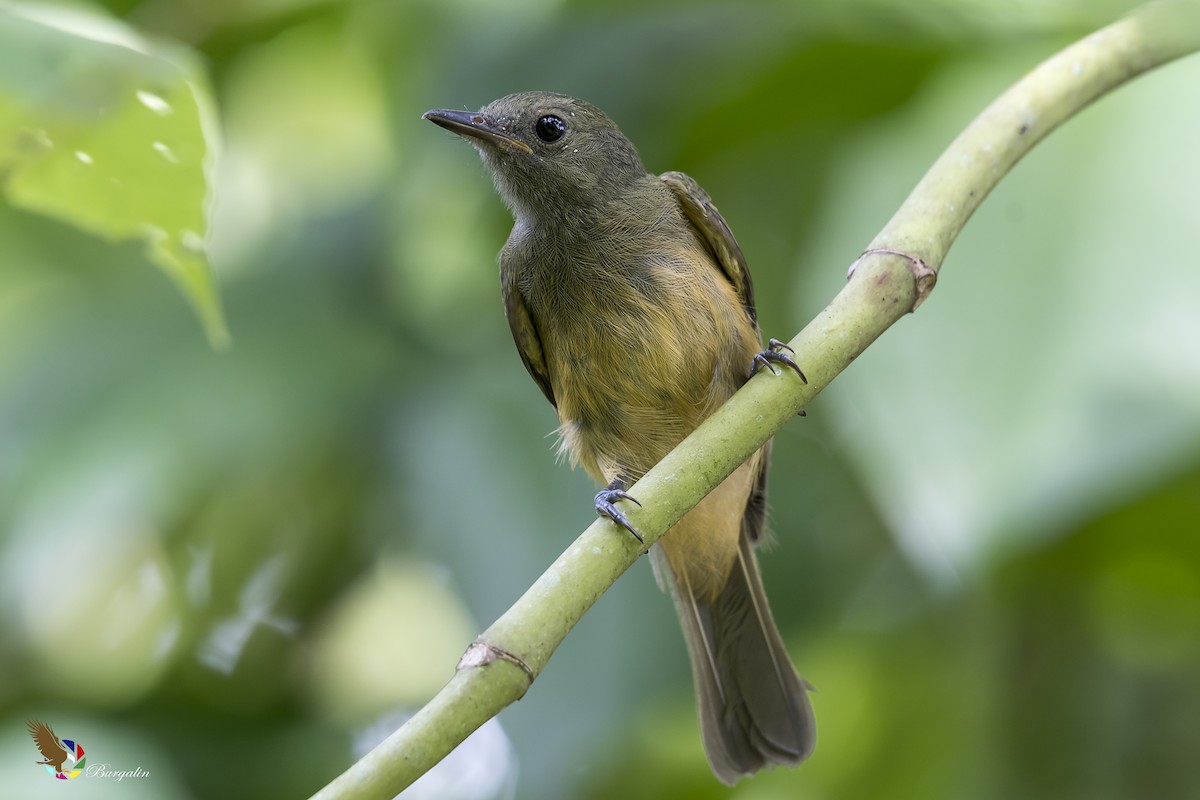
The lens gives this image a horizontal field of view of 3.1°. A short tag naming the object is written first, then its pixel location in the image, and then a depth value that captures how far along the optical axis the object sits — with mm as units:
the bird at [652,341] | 3385
